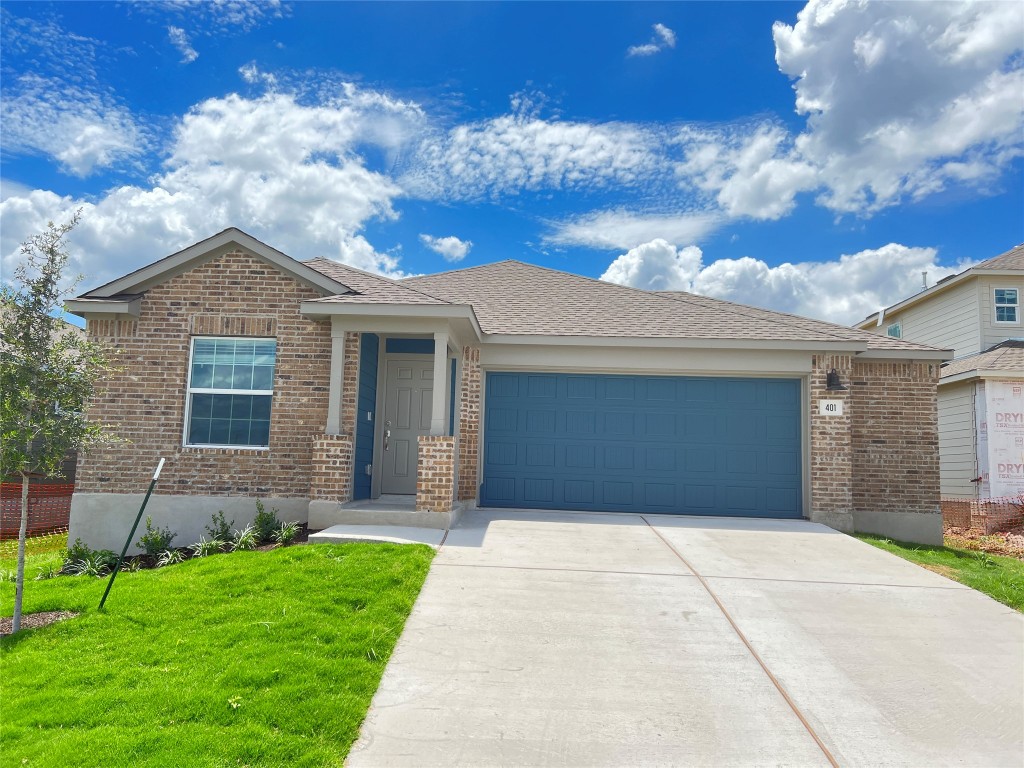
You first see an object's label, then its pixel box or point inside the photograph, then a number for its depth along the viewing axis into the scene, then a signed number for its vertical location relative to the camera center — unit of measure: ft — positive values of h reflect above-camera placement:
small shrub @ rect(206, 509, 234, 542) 31.45 -4.42
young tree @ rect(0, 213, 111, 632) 20.68 +1.38
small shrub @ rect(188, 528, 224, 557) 29.15 -4.87
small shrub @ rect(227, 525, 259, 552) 28.96 -4.53
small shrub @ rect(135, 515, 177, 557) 30.48 -4.94
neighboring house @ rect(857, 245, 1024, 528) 51.44 +6.25
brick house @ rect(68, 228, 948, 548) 33.17 +1.87
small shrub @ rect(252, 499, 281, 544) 30.48 -4.06
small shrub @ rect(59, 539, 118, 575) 28.35 -5.59
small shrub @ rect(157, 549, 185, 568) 28.71 -5.28
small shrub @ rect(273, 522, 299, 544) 29.04 -4.19
